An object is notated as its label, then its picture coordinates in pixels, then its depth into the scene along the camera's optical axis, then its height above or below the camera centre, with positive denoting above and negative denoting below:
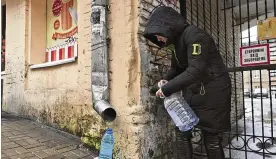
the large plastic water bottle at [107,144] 2.62 -0.67
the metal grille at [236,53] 3.12 +0.76
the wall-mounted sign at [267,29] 3.32 +0.72
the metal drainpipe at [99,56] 2.84 +0.31
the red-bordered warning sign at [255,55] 3.07 +0.34
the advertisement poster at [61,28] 4.27 +1.01
